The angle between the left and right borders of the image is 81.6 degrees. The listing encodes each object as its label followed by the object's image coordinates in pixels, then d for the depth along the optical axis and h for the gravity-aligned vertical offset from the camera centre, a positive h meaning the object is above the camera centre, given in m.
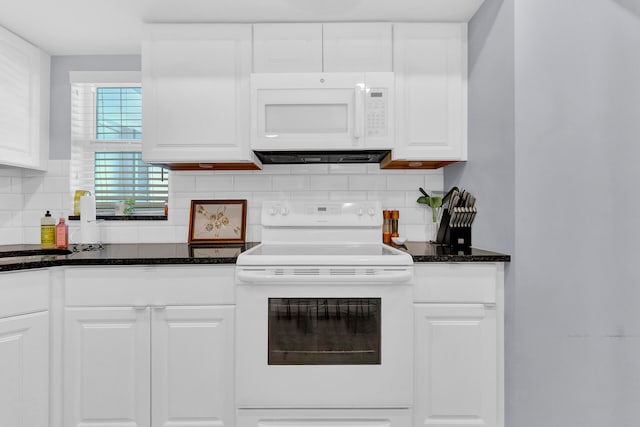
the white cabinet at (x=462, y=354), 1.71 -0.64
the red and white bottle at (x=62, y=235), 2.11 -0.12
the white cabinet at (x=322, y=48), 2.00 +0.90
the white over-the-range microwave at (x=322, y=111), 1.93 +0.55
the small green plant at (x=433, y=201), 2.22 +0.09
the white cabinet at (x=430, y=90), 2.01 +0.68
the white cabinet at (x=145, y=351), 1.69 -0.62
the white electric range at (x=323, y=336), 1.65 -0.54
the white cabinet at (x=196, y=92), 1.99 +0.66
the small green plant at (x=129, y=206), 2.40 +0.05
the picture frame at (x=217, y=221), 2.31 -0.04
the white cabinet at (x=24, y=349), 1.55 -0.58
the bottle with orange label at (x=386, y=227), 2.27 -0.07
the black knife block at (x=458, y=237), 2.02 -0.12
